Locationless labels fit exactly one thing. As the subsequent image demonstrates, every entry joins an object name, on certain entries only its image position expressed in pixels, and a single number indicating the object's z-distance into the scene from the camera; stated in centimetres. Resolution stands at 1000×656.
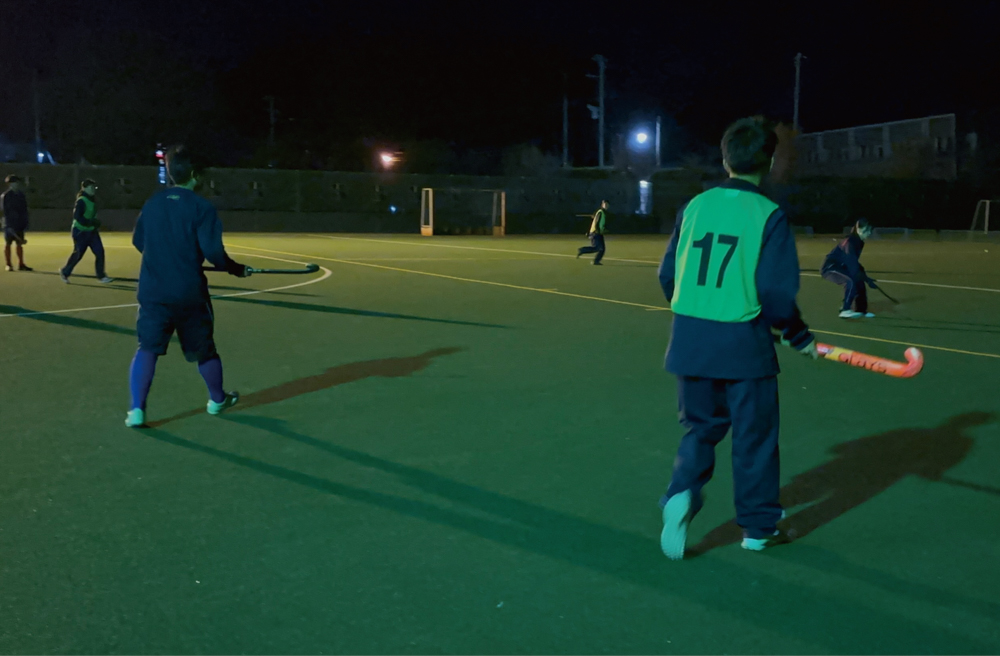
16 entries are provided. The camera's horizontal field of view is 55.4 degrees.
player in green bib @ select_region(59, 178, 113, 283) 1496
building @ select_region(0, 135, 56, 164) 6900
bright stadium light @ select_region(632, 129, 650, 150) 6894
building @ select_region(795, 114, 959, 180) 5303
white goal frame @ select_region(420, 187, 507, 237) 4075
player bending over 1228
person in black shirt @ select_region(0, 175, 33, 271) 1691
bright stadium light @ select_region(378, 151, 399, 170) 5729
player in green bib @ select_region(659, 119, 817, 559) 388
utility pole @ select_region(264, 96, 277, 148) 6607
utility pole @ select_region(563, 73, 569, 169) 5641
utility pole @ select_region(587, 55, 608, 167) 5019
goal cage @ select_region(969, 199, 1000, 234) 4922
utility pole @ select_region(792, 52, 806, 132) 5362
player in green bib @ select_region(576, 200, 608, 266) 2202
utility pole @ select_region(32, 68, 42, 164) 6238
